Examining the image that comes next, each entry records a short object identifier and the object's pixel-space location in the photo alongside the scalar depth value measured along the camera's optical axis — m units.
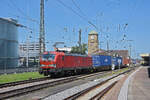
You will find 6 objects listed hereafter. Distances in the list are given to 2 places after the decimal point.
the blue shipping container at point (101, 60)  38.56
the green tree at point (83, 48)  103.01
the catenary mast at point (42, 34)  27.45
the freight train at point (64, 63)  24.17
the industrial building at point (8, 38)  48.19
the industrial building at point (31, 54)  48.72
